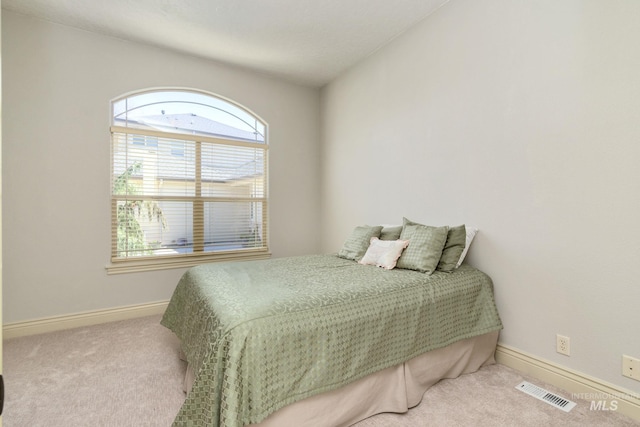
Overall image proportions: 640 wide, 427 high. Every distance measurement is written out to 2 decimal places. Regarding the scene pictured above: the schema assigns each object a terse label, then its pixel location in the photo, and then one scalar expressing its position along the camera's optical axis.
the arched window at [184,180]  3.42
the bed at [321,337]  1.55
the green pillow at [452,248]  2.47
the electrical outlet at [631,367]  1.88
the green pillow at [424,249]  2.45
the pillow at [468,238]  2.55
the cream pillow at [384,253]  2.61
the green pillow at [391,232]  2.92
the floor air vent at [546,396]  1.99
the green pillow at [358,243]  3.01
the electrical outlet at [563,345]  2.14
